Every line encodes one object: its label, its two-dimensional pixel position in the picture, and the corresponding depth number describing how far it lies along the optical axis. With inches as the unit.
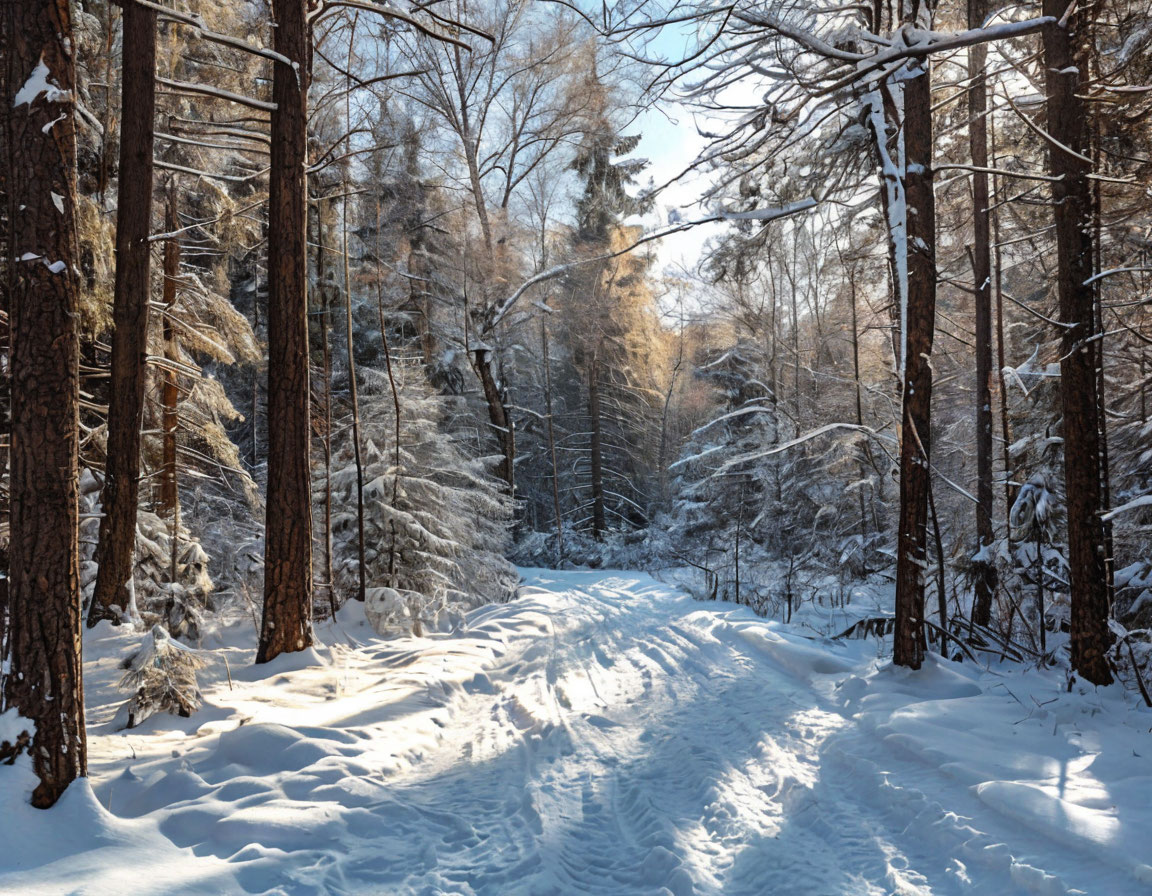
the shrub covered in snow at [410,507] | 431.2
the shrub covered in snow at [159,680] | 179.0
